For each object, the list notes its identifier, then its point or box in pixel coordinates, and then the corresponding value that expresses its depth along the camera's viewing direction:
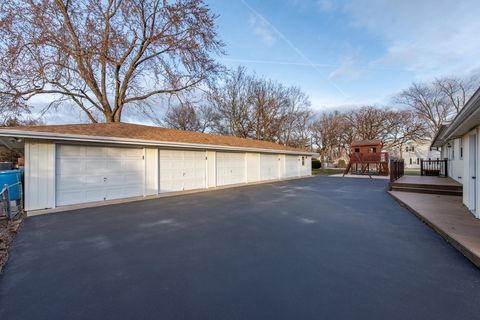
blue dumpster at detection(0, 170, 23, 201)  6.94
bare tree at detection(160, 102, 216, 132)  28.13
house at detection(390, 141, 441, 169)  43.53
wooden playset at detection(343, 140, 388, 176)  22.02
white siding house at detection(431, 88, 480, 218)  3.91
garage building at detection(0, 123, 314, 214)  6.80
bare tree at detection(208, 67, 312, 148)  26.36
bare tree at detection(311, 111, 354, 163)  35.19
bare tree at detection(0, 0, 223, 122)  10.77
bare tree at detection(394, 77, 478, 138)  28.32
